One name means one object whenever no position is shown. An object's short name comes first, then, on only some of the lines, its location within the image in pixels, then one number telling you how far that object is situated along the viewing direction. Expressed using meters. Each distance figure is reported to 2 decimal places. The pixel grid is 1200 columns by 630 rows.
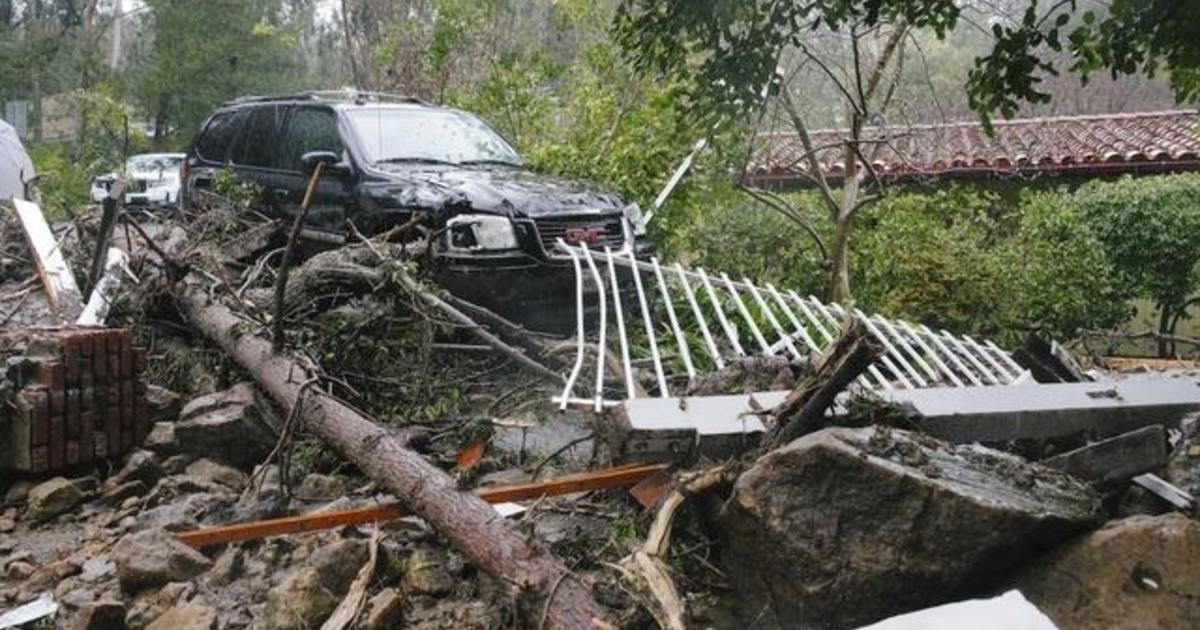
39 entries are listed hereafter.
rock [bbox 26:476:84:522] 4.83
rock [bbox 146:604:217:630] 3.51
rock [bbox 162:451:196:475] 5.30
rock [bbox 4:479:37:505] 5.00
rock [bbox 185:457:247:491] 5.18
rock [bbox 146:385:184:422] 5.86
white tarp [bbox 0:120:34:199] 11.17
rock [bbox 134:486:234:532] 4.37
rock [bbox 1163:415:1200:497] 3.97
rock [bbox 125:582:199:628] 3.70
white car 16.86
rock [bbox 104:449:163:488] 5.14
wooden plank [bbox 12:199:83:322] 6.55
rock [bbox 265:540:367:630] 3.52
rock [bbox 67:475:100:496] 5.09
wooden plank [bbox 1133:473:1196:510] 3.77
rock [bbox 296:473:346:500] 4.76
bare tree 8.59
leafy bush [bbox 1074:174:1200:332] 10.27
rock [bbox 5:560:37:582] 4.17
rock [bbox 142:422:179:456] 5.44
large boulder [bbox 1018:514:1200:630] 2.98
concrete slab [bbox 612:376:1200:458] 3.92
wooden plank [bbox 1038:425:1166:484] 3.72
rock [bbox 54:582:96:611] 3.86
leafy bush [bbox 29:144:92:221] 13.66
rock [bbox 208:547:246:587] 3.98
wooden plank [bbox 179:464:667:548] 3.89
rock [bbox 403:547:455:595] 3.77
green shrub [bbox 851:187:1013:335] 9.23
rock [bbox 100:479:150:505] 5.02
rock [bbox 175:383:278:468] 5.35
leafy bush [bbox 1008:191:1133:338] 9.62
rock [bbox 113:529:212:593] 3.86
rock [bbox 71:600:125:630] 3.52
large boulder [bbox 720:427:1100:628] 3.23
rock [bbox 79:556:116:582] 4.16
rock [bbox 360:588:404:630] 3.46
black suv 6.36
